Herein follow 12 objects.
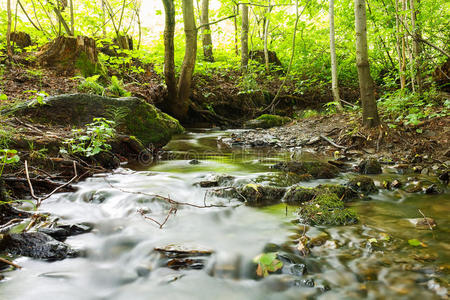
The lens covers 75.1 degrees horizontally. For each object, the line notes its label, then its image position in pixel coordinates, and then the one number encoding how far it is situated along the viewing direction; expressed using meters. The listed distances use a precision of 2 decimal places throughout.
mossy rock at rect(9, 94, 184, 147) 5.47
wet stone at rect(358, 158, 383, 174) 5.11
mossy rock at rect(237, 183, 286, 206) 3.87
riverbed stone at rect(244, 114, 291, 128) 12.05
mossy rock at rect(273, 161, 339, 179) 4.87
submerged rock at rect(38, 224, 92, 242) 2.74
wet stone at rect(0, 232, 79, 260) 2.42
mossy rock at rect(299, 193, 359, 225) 3.15
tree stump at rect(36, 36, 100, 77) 9.20
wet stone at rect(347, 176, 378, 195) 4.13
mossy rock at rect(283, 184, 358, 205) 3.80
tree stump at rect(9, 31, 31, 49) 11.27
